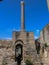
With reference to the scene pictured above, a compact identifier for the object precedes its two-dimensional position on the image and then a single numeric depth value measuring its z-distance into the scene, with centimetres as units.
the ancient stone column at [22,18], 930
